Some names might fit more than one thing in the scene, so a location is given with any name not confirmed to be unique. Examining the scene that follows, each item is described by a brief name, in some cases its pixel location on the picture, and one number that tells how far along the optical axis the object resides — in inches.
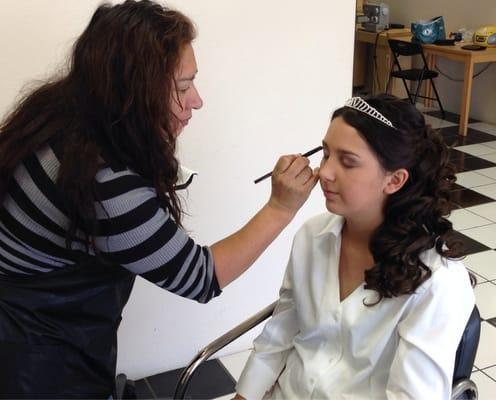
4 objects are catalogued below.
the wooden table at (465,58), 188.5
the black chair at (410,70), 204.8
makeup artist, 40.1
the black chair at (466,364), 43.5
